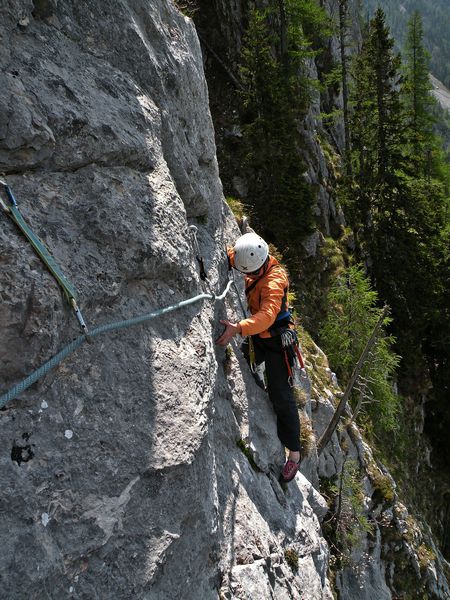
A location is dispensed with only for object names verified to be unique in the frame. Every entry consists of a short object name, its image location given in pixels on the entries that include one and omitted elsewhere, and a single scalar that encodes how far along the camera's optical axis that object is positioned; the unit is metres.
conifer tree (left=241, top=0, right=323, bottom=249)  19.41
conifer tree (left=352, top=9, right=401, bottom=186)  25.77
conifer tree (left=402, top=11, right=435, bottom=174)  36.56
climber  5.62
